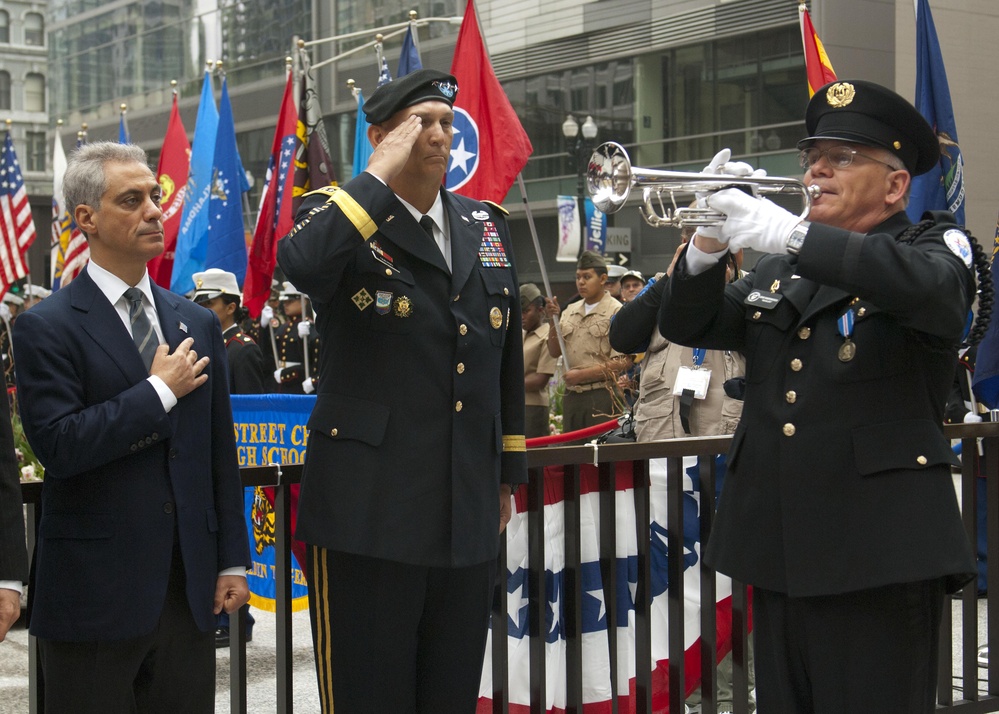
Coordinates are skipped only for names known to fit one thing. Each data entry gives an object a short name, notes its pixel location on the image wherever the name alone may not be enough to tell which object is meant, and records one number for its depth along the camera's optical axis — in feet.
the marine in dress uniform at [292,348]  43.96
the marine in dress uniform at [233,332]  27.99
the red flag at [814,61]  31.58
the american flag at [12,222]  54.39
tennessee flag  31.07
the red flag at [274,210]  38.47
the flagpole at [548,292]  32.68
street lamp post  82.43
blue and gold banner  19.93
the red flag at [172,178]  44.62
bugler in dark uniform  9.37
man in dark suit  9.56
